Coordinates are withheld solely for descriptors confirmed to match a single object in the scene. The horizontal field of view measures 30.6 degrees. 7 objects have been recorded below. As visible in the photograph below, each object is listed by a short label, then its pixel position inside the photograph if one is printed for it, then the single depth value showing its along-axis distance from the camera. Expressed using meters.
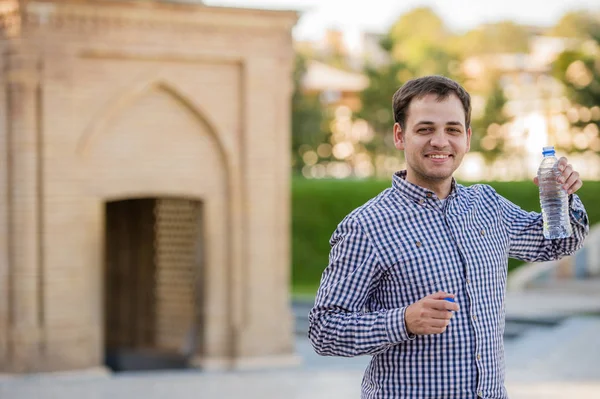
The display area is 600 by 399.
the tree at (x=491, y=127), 36.69
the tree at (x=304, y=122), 34.97
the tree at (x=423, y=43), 38.25
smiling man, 2.96
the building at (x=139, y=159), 11.88
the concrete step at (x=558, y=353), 12.35
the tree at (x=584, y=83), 30.14
